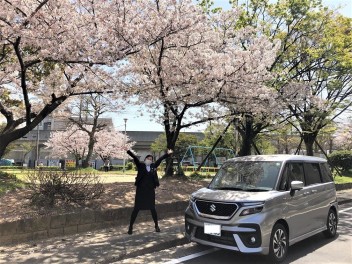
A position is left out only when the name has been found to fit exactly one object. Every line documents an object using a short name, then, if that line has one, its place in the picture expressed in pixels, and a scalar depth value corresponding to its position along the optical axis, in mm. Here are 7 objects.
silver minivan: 5320
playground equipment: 39100
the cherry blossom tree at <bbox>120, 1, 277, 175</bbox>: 9892
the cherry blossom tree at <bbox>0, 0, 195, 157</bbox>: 7859
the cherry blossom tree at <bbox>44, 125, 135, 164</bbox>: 37031
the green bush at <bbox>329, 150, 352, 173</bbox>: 25344
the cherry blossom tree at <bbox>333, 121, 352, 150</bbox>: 33750
